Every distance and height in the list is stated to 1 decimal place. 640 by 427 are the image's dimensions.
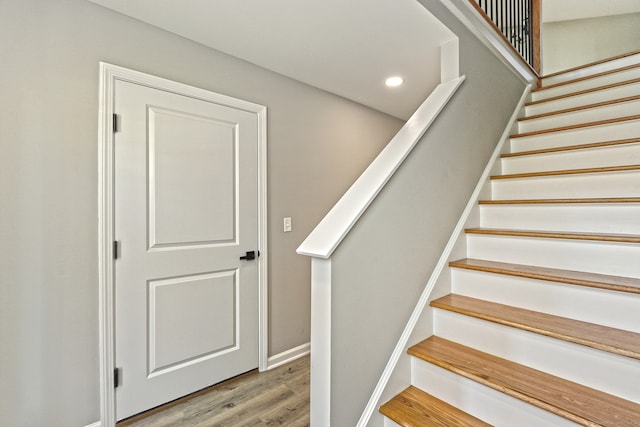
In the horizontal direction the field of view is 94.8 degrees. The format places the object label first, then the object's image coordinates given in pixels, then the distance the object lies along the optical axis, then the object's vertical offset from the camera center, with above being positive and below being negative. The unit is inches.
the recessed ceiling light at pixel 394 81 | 97.1 +44.8
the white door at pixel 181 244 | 66.5 -7.5
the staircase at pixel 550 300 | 43.8 -16.5
